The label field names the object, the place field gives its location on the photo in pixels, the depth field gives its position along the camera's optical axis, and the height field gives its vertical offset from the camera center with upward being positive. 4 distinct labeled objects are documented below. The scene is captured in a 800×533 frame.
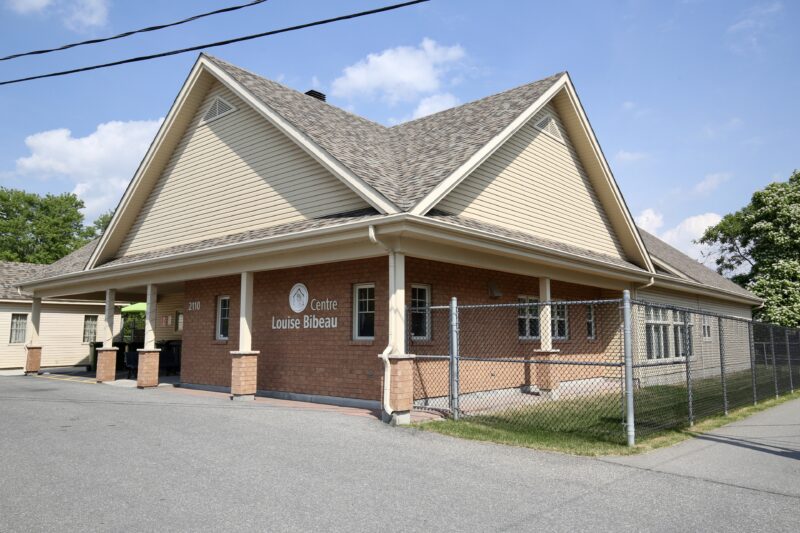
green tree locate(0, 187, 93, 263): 55.50 +9.41
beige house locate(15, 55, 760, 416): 11.36 +2.27
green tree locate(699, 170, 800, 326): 30.69 +4.34
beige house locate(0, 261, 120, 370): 26.12 +0.17
